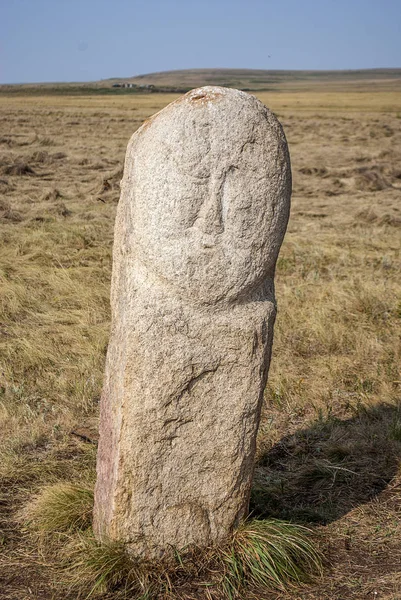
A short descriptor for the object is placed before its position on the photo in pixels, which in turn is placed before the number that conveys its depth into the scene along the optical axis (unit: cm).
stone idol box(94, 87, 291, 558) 241
